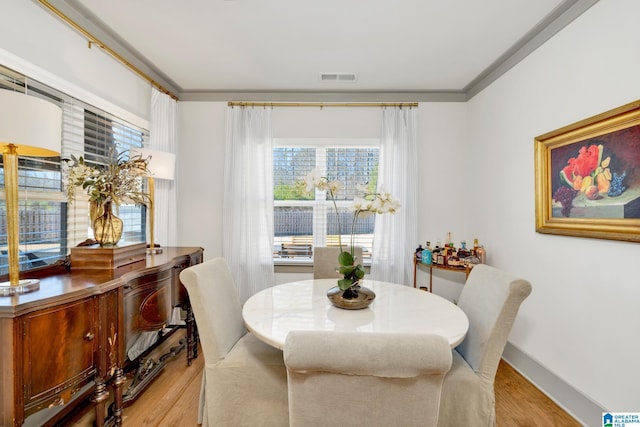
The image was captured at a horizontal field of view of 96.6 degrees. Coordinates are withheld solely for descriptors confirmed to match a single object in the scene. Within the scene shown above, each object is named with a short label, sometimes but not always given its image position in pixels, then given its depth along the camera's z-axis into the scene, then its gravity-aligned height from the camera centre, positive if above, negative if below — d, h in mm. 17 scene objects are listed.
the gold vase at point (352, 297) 1619 -470
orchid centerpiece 1575 +69
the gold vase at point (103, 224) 1799 -50
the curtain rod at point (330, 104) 3264 +1289
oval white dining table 1353 -532
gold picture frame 1555 +251
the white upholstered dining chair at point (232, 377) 1400 -805
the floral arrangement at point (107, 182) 1705 +214
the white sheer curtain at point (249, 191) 3240 +288
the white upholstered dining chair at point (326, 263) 2539 -416
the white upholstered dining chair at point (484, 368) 1316 -746
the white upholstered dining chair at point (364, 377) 772 -462
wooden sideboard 1115 -556
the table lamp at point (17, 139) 1175 +330
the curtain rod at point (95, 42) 1821 +1317
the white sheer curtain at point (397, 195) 3219 +244
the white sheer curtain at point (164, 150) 2906 +699
